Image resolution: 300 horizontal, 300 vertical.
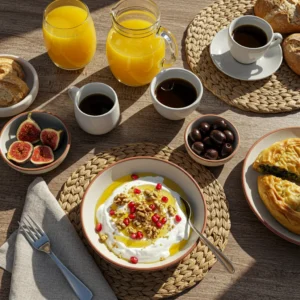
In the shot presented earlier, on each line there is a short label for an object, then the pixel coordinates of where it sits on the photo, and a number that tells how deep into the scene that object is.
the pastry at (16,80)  1.82
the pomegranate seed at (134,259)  1.51
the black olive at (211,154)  1.72
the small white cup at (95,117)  1.74
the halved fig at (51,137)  1.78
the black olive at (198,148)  1.73
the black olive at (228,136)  1.75
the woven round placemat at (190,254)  1.55
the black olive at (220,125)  1.77
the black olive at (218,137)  1.72
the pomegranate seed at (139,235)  1.56
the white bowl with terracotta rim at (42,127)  1.70
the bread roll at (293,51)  2.00
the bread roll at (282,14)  2.07
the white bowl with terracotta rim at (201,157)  1.72
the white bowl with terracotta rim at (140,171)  1.50
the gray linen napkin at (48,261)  1.52
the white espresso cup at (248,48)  1.92
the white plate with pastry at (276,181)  1.60
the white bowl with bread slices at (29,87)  1.84
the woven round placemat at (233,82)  1.95
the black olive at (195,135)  1.74
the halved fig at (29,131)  1.78
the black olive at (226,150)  1.72
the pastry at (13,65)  1.88
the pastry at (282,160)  1.72
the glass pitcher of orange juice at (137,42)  1.79
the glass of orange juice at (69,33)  1.83
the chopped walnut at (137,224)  1.58
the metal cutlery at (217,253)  1.46
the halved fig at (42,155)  1.72
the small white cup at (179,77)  1.79
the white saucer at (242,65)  2.00
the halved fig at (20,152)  1.71
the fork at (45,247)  1.52
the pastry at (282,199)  1.58
